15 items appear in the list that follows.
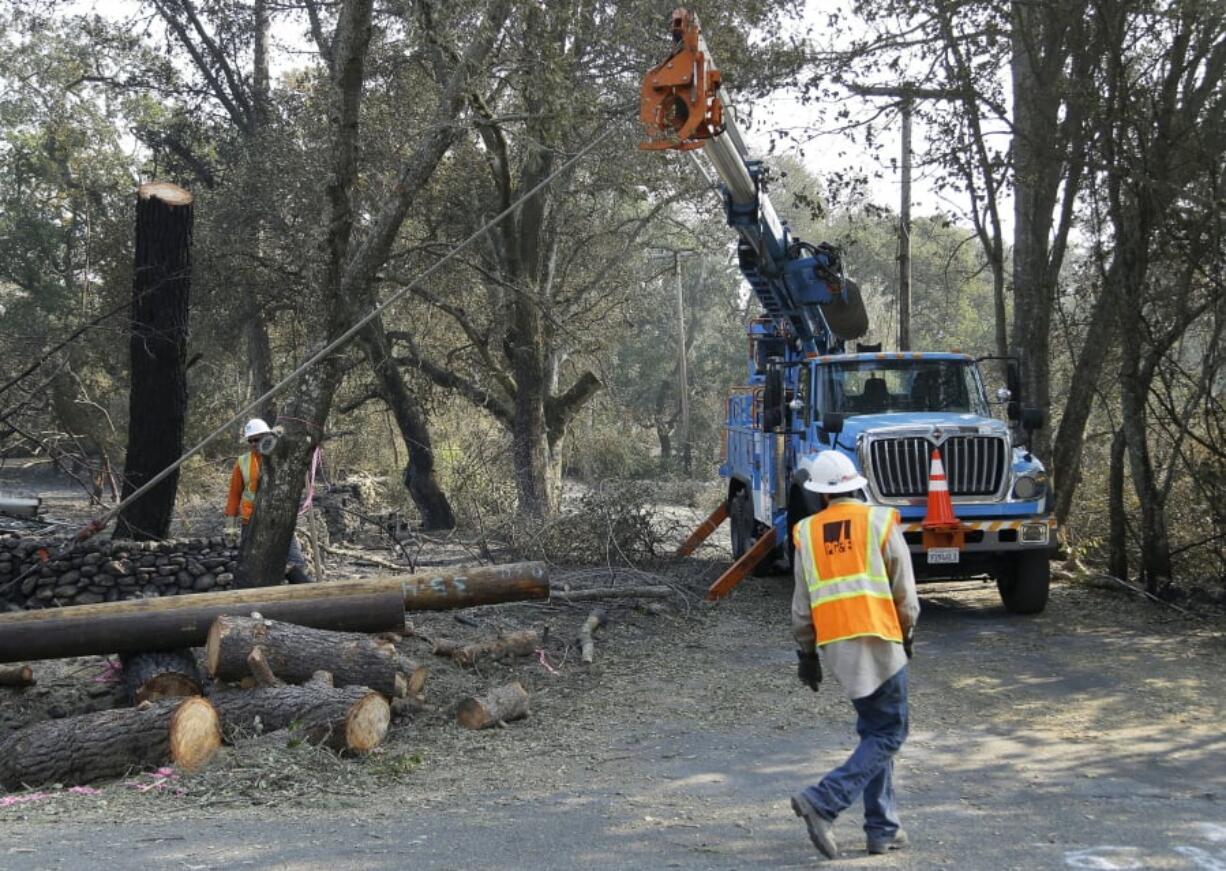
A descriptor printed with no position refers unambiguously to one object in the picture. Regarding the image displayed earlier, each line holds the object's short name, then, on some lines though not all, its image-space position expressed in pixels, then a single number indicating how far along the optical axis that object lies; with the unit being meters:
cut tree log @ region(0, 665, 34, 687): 9.13
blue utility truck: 11.49
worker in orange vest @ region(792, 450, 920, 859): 5.36
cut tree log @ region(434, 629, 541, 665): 9.78
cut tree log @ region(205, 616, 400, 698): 8.02
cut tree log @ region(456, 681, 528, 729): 8.23
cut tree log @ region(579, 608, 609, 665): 10.29
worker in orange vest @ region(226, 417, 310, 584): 11.02
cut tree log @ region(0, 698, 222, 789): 7.16
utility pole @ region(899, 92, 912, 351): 22.02
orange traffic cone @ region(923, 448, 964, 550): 11.29
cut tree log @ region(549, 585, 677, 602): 12.30
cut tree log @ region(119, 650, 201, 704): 8.37
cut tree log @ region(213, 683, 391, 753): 7.38
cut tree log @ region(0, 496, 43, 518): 13.62
